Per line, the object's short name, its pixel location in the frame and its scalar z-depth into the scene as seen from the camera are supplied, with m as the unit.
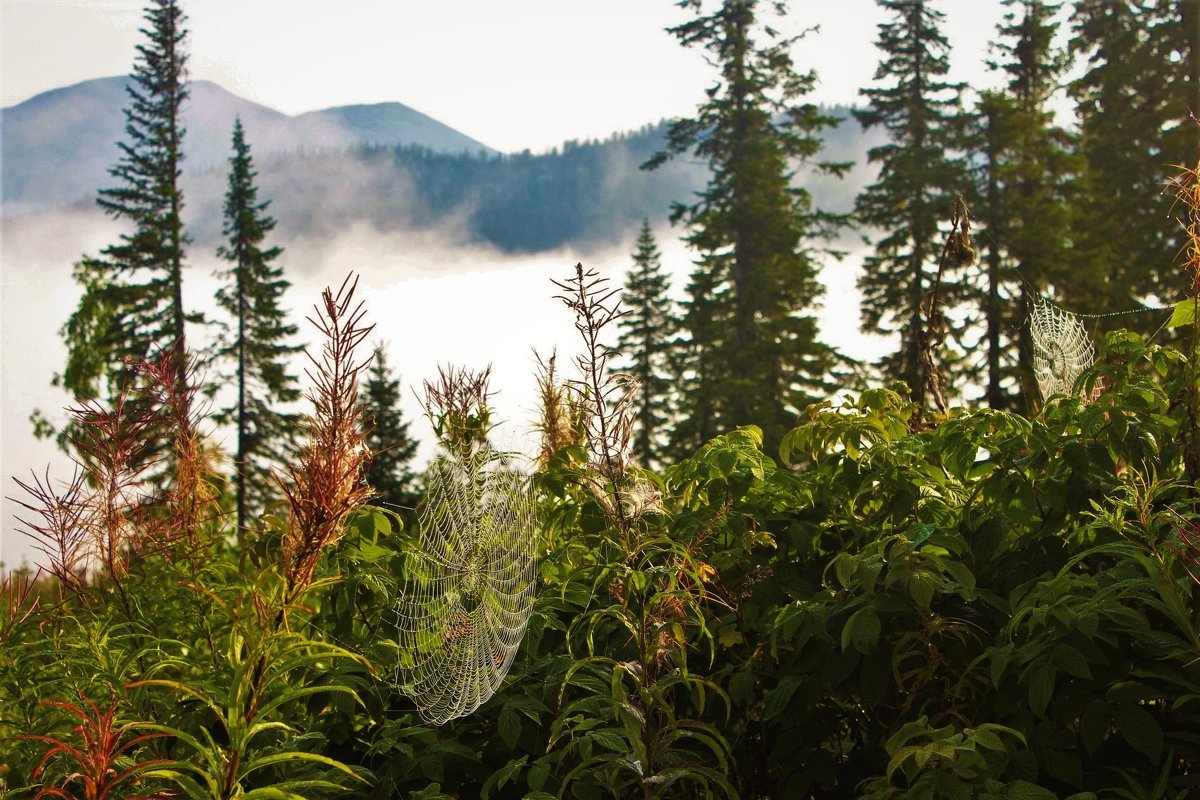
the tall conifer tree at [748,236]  34.44
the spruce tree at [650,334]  43.34
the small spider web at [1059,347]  4.72
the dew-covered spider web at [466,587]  3.08
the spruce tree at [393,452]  34.03
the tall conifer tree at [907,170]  34.09
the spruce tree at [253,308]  34.88
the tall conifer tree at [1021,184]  31.97
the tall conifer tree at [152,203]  34.00
